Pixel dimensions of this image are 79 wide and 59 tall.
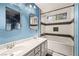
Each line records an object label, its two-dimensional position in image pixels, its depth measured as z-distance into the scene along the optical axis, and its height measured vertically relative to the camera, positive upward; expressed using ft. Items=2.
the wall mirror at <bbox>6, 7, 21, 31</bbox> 5.57 +1.60
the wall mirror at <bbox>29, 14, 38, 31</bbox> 6.82 +1.34
